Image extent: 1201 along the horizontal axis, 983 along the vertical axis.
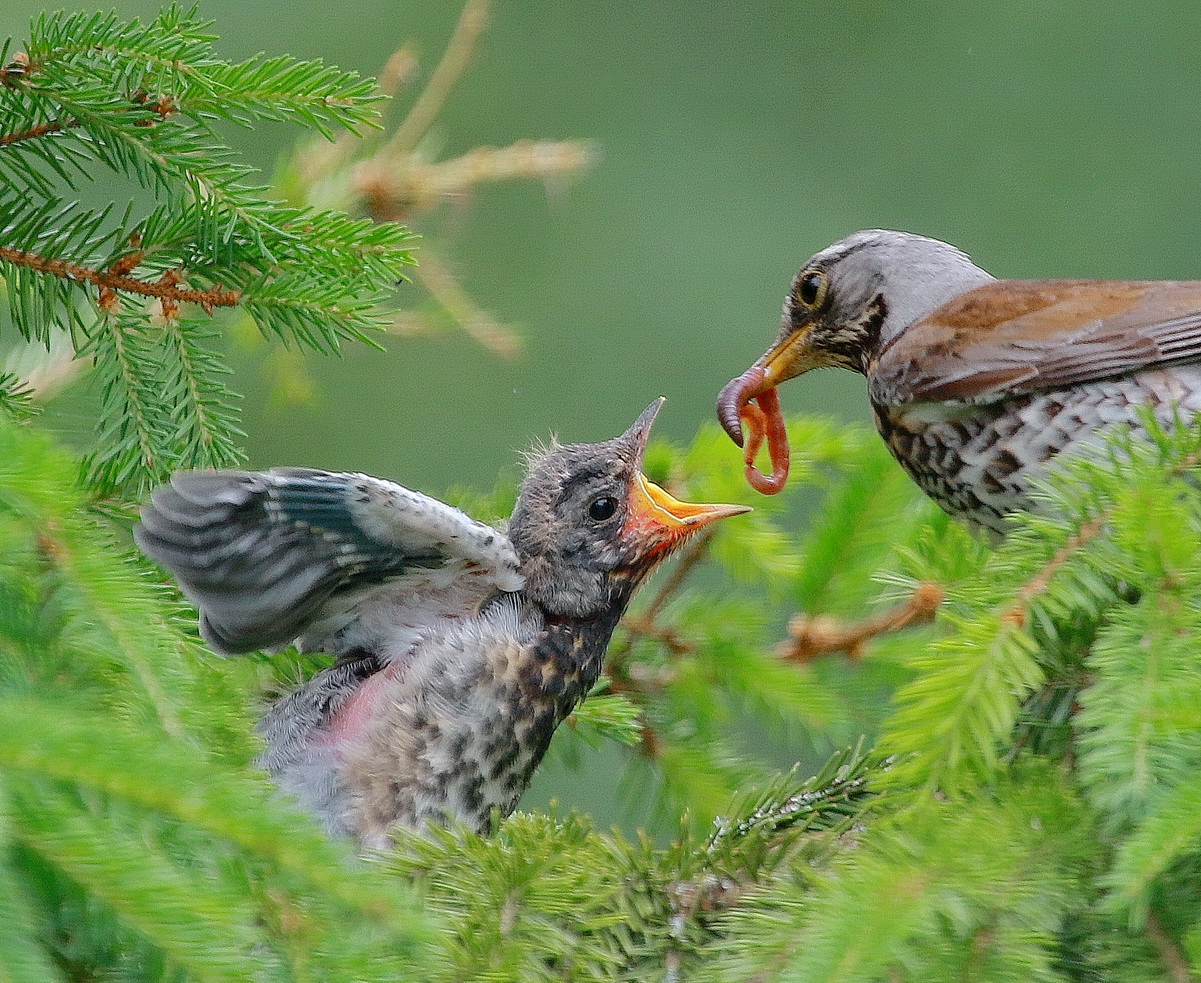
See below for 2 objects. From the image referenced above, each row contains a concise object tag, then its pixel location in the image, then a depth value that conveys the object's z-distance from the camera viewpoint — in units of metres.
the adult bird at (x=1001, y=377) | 5.63
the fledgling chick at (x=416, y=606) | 5.58
